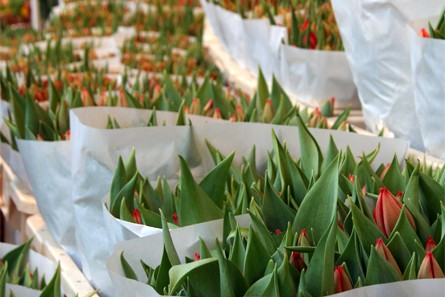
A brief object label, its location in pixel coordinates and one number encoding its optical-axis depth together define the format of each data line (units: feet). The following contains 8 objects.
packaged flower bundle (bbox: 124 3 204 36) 19.50
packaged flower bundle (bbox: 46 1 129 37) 19.74
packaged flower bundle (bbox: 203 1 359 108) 11.86
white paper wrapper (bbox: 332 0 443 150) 10.57
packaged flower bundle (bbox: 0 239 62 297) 10.40
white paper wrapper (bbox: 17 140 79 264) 10.63
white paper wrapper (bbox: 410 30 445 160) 10.03
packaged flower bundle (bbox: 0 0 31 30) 36.81
